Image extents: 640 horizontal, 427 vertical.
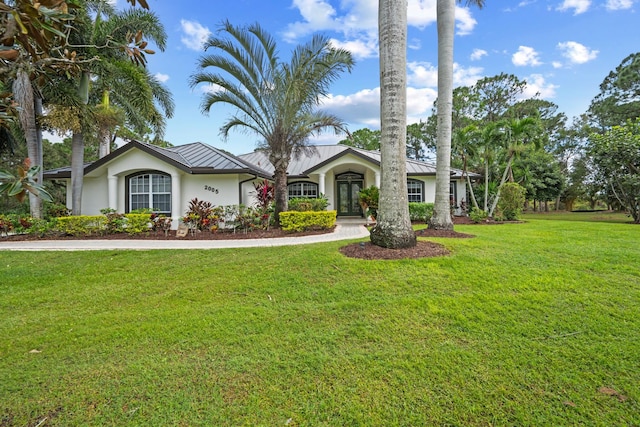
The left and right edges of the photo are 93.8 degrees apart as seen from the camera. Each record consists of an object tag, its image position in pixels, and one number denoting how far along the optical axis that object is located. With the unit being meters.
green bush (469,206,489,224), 15.11
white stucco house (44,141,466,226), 13.92
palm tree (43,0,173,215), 12.16
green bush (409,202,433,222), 15.84
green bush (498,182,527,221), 16.17
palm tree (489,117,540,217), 14.88
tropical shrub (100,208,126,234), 12.09
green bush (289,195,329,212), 13.20
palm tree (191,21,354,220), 11.35
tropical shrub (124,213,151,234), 12.10
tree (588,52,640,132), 26.77
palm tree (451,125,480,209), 15.86
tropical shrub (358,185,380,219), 15.27
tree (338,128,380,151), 37.91
